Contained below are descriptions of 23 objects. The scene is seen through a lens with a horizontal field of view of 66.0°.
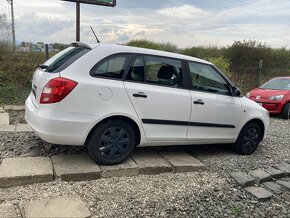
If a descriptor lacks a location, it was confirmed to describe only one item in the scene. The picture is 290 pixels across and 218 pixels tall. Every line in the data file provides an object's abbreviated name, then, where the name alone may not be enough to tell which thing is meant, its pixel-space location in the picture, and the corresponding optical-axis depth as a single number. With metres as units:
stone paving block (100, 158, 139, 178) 2.90
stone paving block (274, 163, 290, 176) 3.51
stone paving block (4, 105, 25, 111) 5.40
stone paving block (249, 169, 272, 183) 3.22
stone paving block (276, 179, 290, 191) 3.19
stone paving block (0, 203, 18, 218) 2.15
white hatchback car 2.77
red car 6.99
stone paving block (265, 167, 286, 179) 3.38
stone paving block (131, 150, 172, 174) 3.07
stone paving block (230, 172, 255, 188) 3.09
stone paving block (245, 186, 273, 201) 2.87
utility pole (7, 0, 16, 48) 18.10
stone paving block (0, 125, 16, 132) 4.06
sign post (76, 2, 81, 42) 6.21
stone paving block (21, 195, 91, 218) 2.19
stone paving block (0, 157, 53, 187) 2.57
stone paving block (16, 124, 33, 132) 4.08
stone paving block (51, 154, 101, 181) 2.74
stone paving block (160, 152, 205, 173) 3.22
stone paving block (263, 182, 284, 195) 3.07
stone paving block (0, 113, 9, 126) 4.45
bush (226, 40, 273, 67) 12.60
